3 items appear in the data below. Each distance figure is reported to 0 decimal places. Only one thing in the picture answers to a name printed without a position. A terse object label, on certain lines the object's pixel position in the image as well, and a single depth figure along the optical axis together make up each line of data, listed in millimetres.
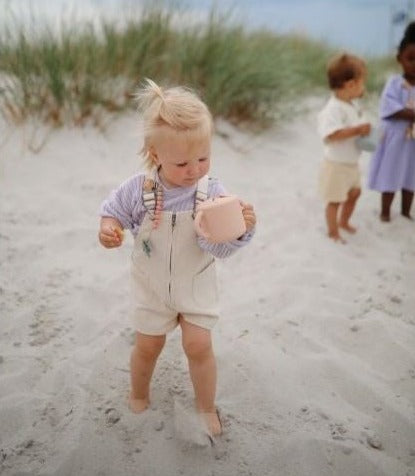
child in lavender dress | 3296
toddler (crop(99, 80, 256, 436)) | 1462
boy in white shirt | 2998
